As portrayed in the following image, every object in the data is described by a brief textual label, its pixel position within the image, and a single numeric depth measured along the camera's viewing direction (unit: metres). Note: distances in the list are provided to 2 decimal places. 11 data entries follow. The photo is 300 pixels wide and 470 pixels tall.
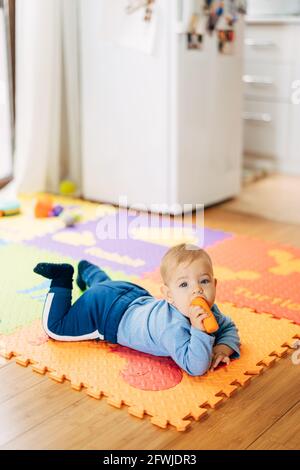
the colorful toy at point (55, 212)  3.01
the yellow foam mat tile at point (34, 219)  2.77
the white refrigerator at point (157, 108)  2.94
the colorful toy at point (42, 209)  2.99
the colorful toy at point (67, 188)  3.35
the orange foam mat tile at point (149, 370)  1.53
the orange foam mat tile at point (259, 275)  2.08
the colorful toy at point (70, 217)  2.87
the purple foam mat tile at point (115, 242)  2.45
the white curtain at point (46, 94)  3.16
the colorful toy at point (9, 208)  3.02
